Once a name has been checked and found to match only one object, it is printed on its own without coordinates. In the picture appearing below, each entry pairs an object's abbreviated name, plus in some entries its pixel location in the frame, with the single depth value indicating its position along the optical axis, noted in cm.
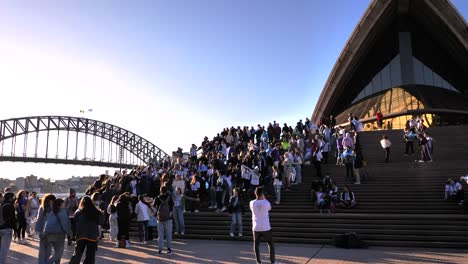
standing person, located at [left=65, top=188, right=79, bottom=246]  1288
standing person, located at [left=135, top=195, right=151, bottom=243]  1292
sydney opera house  3772
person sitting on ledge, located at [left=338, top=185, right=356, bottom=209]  1512
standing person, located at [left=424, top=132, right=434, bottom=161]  1975
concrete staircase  1185
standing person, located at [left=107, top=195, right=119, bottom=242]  1307
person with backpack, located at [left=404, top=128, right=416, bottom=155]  2130
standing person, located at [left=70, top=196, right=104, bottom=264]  751
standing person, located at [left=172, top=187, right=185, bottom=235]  1386
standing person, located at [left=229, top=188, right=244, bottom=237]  1271
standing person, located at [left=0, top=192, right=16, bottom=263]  879
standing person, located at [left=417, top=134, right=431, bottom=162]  1956
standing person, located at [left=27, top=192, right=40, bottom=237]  1701
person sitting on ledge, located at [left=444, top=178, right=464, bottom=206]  1405
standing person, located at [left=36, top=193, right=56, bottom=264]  814
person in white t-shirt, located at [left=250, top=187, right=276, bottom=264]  877
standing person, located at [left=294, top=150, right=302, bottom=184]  1822
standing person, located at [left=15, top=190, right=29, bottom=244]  1467
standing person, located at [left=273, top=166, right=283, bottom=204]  1614
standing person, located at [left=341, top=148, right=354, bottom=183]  1752
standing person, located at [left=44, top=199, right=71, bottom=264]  796
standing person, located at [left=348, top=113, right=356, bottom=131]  2563
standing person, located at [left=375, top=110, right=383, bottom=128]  3234
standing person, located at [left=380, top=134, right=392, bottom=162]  2030
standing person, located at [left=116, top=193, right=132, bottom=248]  1209
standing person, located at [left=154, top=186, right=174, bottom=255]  1109
